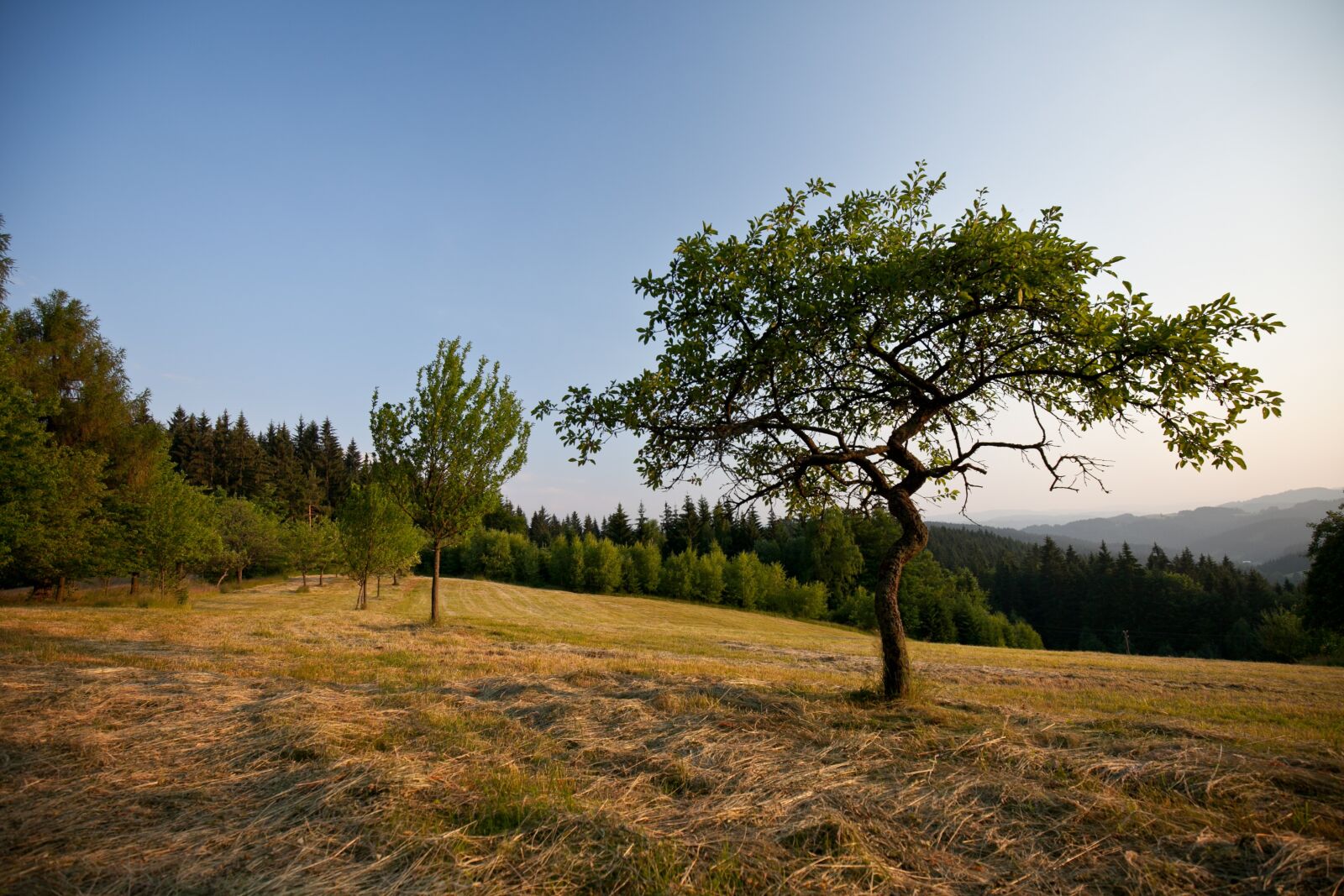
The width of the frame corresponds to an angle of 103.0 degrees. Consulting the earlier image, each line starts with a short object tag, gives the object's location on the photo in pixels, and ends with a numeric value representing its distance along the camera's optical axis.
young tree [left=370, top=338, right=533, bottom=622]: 19.08
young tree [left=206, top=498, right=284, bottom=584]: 46.50
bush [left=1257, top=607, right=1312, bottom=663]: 52.94
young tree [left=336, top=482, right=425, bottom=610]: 31.09
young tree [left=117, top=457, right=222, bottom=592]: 27.78
